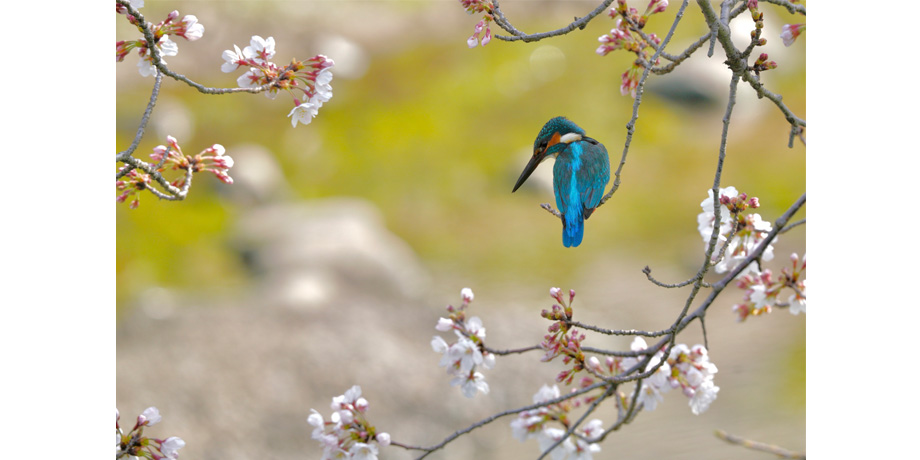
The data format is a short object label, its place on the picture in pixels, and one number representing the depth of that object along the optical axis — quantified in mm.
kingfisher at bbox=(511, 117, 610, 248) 9229
